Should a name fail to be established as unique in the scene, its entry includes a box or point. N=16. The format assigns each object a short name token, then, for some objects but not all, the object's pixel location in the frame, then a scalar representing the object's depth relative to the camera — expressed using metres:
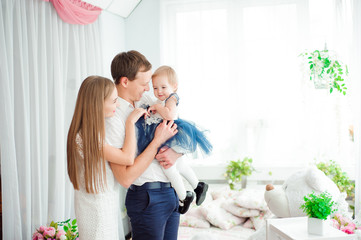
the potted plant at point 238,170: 3.55
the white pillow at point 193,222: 3.08
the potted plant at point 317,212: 1.81
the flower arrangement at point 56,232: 2.14
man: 1.46
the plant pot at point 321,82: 3.28
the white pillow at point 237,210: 3.06
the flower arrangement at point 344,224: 2.21
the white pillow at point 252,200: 3.04
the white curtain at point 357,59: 3.13
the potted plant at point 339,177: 3.24
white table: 1.80
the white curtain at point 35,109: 2.05
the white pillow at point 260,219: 2.96
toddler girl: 1.58
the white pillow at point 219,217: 3.03
